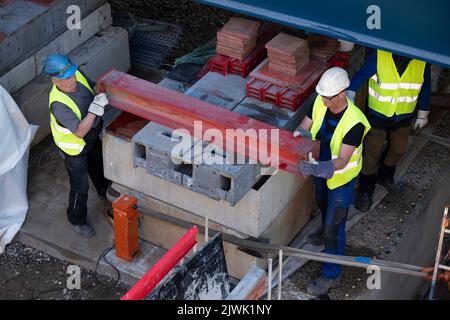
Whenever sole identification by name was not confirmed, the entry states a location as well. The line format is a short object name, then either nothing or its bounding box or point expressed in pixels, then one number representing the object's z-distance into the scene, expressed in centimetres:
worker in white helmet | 644
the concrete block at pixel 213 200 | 687
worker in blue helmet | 694
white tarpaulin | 779
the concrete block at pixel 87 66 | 842
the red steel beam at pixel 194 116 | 641
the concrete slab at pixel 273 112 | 703
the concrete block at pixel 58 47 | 838
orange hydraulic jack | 714
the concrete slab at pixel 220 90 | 723
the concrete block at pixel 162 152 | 679
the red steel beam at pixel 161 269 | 559
